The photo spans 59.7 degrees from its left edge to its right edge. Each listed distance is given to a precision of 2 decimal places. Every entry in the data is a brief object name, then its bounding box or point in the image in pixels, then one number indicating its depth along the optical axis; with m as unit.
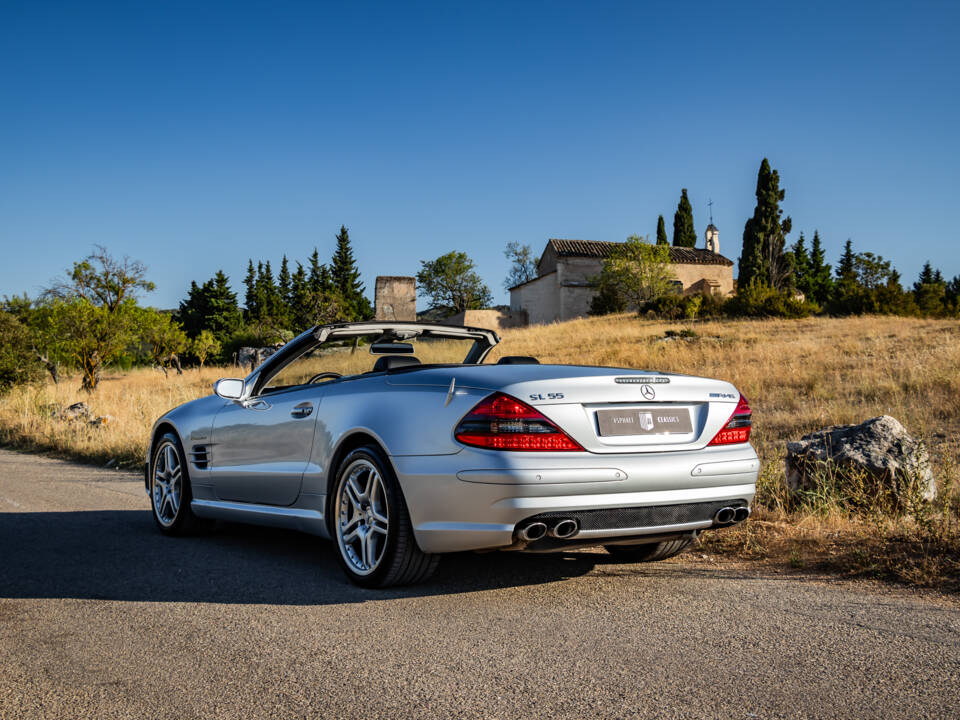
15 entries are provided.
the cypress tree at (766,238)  59.41
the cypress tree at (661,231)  87.45
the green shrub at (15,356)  26.66
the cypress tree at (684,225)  85.81
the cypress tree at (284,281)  97.26
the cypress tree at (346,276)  97.00
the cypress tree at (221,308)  85.44
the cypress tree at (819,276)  83.38
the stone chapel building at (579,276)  70.38
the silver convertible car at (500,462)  3.97
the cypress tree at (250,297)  93.61
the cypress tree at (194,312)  87.81
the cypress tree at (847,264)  96.71
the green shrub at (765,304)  37.47
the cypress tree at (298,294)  76.28
